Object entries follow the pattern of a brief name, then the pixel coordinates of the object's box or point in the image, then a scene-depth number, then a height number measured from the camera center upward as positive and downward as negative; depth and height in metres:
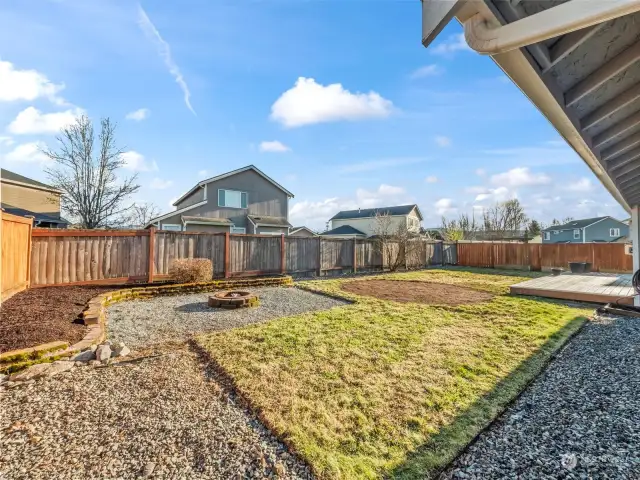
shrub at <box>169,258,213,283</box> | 8.00 -0.49
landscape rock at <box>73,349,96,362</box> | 3.27 -1.16
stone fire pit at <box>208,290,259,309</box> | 6.22 -1.05
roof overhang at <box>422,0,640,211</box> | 1.10 +1.01
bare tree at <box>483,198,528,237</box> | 35.81 +3.98
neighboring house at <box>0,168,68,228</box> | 16.44 +3.16
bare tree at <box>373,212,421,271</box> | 14.76 +0.28
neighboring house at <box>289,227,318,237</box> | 23.09 +1.63
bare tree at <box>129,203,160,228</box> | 18.08 +2.80
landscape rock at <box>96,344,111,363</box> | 3.33 -1.14
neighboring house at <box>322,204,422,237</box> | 32.38 +3.65
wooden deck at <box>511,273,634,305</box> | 7.12 -1.05
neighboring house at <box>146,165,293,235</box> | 17.88 +3.09
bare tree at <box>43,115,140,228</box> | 14.65 +3.81
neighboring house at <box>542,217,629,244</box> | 32.84 +2.18
